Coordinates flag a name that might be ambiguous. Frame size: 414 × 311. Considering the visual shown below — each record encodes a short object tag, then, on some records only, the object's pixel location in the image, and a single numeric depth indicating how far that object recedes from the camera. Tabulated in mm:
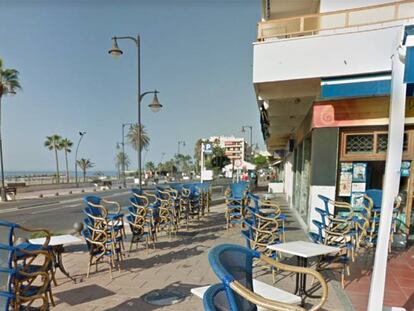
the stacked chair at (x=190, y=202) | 7533
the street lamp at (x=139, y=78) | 8113
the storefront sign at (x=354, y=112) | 5453
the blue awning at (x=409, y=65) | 2644
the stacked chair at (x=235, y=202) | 7355
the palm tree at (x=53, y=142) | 44562
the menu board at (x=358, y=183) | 5941
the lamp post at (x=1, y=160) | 17589
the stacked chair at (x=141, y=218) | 5305
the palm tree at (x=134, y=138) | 51725
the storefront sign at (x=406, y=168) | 5660
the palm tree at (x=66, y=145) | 45625
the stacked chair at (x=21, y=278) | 2234
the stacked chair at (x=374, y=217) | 5172
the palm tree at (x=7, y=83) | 17612
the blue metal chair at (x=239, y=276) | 1430
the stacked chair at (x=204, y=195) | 8984
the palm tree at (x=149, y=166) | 73312
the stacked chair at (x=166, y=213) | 6324
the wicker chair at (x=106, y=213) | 4353
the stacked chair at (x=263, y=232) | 3861
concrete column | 2633
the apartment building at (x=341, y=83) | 5020
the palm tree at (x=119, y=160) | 60906
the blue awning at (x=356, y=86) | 4941
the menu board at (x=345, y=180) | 5977
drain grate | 3375
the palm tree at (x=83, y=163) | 54469
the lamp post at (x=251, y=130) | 31194
